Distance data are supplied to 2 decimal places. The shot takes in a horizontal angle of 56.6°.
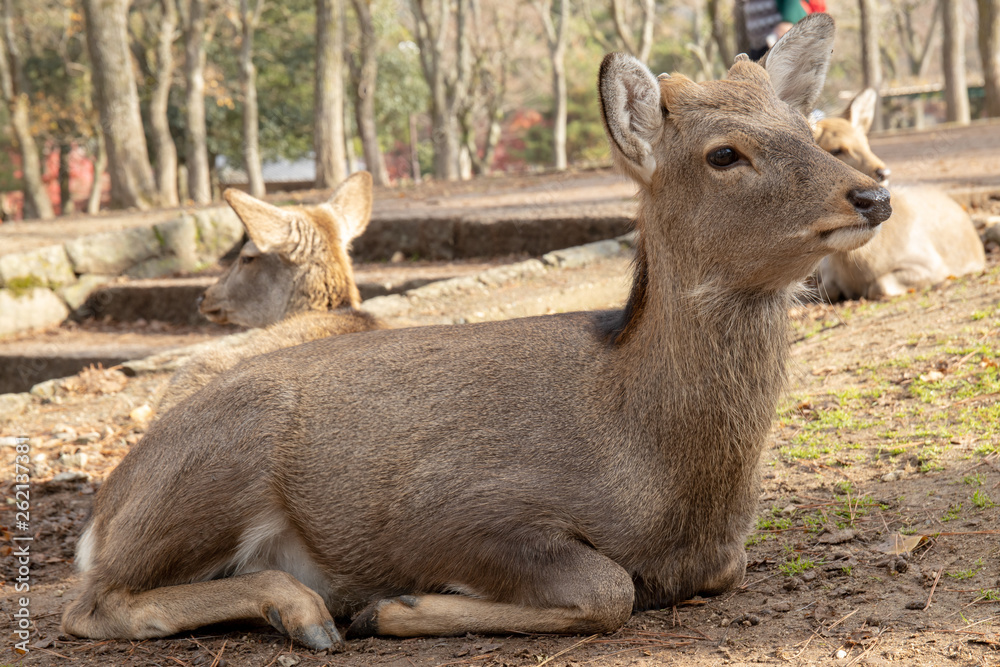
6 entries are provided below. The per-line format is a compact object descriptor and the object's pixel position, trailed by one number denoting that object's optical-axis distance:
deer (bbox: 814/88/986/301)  8.54
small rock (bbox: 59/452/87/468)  6.17
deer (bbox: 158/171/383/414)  5.32
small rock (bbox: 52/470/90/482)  5.96
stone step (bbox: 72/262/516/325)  11.38
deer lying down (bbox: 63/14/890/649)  3.30
